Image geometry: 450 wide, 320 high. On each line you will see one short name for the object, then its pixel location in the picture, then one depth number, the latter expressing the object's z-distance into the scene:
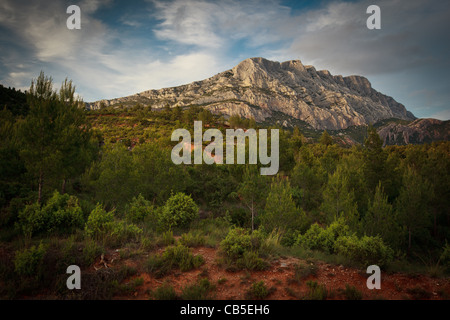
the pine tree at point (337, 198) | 14.64
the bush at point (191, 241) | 7.31
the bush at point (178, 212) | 9.62
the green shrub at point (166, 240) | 7.19
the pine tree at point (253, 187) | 13.62
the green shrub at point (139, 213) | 10.23
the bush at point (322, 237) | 8.79
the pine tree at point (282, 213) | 12.05
